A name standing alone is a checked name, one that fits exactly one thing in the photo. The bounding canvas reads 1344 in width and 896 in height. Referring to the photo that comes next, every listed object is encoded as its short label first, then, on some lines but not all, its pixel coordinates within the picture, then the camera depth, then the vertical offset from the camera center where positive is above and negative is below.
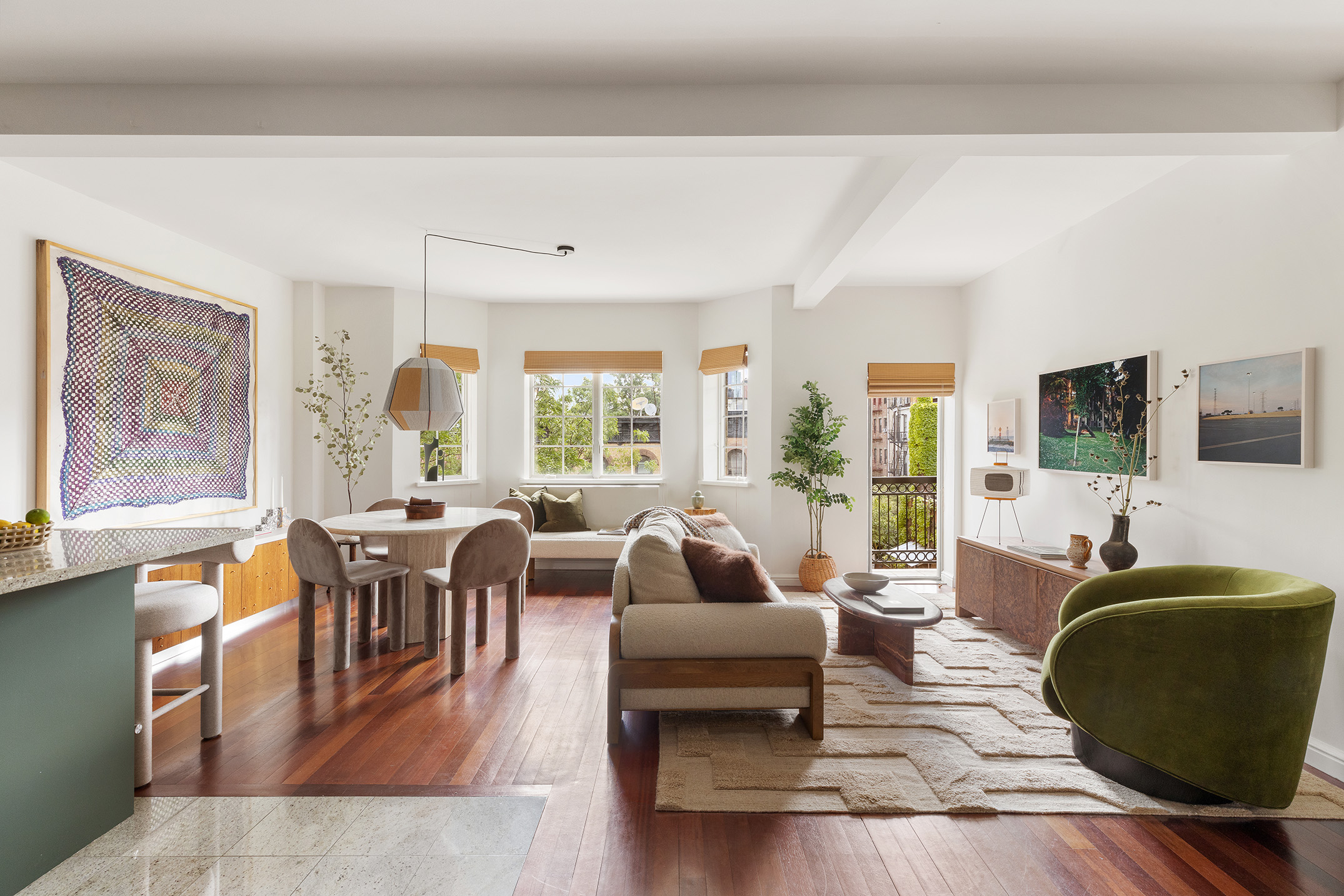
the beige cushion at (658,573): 2.89 -0.56
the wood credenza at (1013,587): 3.55 -0.84
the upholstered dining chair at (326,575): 3.50 -0.71
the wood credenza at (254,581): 3.79 -0.91
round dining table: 3.68 -0.56
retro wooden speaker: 4.46 -0.23
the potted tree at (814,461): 5.50 -0.12
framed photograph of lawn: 3.49 +0.21
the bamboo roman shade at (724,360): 6.01 +0.81
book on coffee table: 3.23 -0.78
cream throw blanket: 3.86 -0.47
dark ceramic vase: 3.25 -0.50
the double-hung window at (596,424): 6.64 +0.22
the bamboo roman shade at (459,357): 6.06 +0.82
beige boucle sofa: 2.70 -0.88
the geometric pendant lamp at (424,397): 3.85 +0.28
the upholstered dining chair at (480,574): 3.48 -0.69
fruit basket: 1.88 -0.27
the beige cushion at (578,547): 5.67 -0.87
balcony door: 6.91 -0.41
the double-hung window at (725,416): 6.21 +0.29
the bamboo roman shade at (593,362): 6.51 +0.81
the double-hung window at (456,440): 6.12 +0.05
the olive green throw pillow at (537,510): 6.19 -0.60
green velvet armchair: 2.13 -0.78
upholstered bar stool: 2.35 -0.66
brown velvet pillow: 2.84 -0.56
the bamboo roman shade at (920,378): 5.78 +0.60
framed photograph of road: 2.55 +0.16
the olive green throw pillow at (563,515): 6.11 -0.65
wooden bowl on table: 4.04 -0.40
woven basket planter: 5.50 -1.02
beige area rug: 2.26 -1.20
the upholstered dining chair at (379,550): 4.31 -0.73
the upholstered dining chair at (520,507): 5.16 -0.48
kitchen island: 1.79 -0.74
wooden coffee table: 3.13 -0.99
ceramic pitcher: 3.54 -0.55
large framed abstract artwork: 3.44 +0.28
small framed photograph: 4.79 +0.16
